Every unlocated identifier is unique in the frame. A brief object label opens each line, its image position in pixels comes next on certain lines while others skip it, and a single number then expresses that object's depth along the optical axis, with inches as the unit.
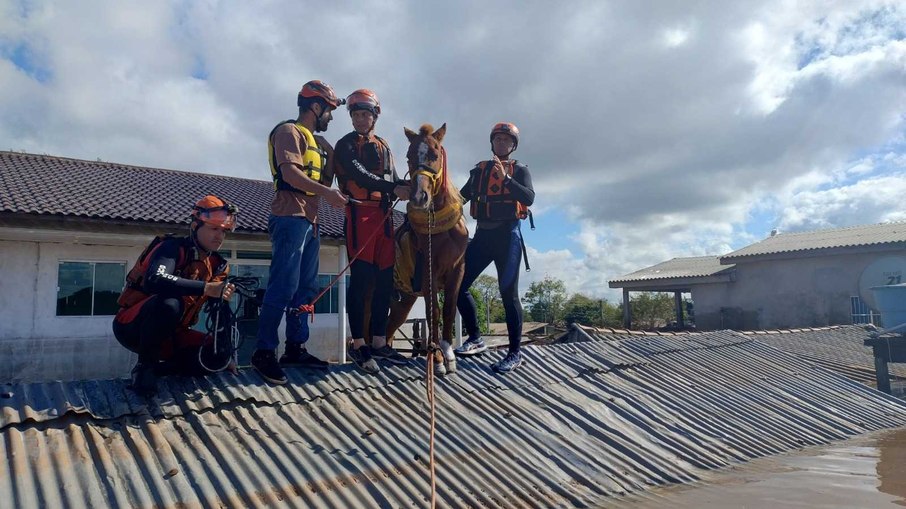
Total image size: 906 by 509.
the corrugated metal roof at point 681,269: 930.7
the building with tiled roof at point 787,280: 760.3
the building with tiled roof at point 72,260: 372.8
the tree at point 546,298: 1513.3
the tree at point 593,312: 1283.2
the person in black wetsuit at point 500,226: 220.1
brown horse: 183.9
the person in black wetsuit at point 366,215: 188.7
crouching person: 139.7
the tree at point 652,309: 1353.3
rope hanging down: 166.1
